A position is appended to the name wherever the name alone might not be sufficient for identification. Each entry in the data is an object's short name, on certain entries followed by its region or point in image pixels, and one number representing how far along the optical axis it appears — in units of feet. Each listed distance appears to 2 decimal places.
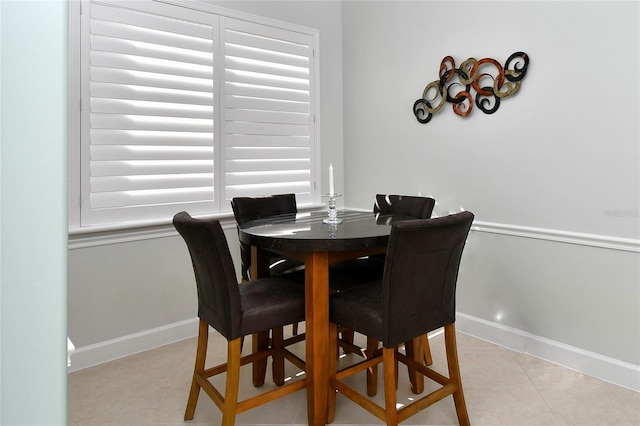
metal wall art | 8.51
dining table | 5.73
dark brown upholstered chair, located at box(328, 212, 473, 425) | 5.20
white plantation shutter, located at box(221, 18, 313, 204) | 10.39
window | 8.46
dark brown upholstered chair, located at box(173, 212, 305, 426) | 5.44
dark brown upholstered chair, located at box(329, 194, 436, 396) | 7.16
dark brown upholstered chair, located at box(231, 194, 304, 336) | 8.57
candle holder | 7.30
